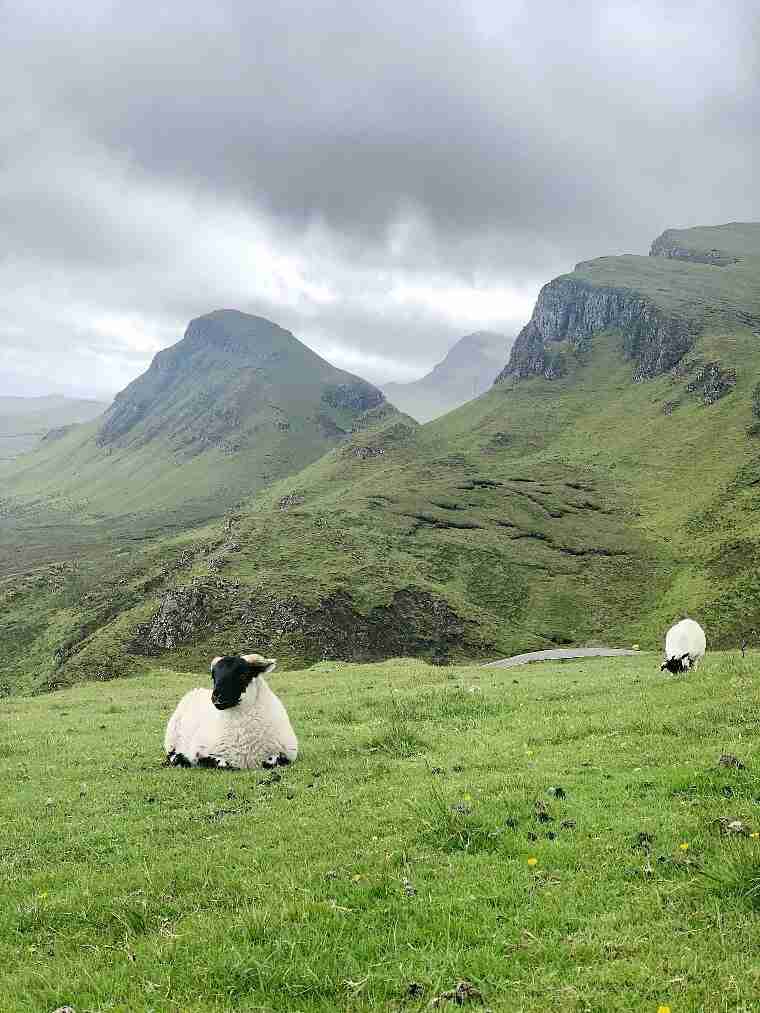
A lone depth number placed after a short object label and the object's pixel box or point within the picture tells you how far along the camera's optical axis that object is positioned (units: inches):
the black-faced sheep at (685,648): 970.1
